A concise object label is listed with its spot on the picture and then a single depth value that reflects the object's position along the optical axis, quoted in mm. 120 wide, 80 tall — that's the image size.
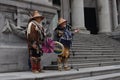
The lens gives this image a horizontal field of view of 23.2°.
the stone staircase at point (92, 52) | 11848
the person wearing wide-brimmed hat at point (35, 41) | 9117
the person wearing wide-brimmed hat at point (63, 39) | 9914
